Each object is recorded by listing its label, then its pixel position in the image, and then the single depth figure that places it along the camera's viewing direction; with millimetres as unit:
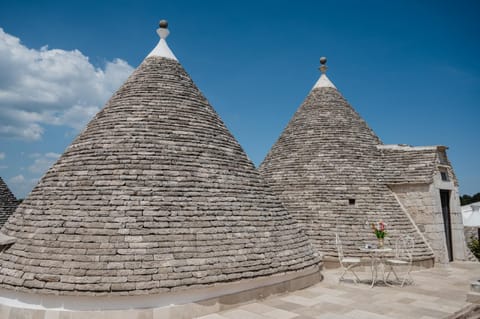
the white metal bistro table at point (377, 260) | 8336
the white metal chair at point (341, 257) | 9139
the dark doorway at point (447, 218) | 12303
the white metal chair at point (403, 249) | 10570
